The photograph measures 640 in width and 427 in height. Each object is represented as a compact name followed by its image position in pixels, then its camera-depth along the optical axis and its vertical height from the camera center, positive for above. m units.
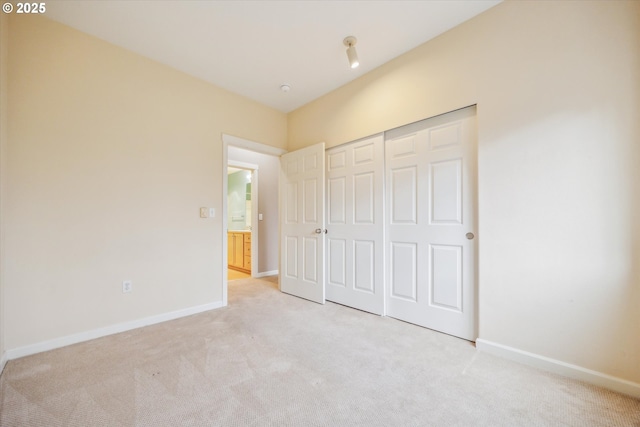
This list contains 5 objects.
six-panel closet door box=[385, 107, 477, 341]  2.17 -0.08
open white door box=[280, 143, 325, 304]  3.23 -0.12
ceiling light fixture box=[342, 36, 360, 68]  2.31 +1.48
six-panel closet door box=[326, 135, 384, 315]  2.77 -0.12
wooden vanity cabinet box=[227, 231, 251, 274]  5.03 -0.75
